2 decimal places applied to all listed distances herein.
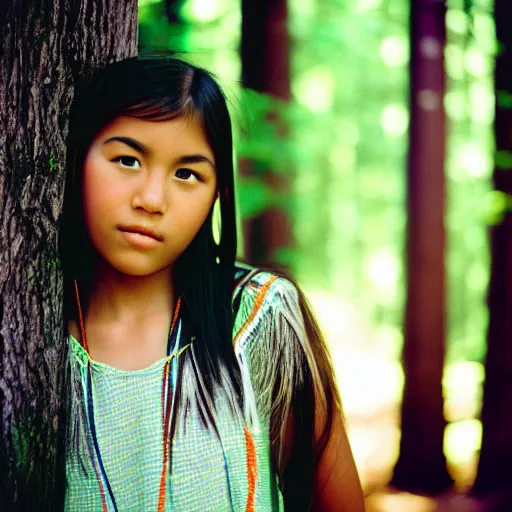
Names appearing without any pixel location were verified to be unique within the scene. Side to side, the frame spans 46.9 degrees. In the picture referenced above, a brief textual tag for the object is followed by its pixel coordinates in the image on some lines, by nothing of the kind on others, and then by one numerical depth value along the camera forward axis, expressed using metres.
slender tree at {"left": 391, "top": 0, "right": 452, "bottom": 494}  3.59
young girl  1.28
